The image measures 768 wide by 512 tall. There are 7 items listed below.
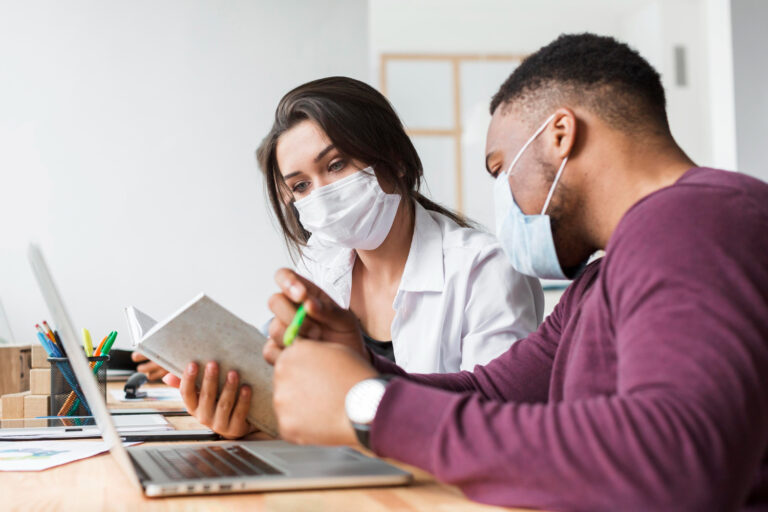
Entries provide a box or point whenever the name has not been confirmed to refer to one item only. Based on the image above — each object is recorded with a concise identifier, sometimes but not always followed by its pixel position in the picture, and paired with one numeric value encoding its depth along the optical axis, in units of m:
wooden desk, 0.66
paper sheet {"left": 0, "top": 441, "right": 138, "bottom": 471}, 0.90
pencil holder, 1.34
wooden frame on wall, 6.75
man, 0.59
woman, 1.61
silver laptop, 0.71
